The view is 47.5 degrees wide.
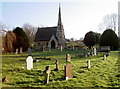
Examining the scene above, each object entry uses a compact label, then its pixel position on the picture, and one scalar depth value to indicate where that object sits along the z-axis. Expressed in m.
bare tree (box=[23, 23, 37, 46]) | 63.55
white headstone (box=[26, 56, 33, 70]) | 8.98
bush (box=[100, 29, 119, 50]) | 26.50
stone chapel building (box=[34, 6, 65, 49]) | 43.19
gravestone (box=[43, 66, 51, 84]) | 6.54
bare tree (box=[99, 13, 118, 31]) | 44.66
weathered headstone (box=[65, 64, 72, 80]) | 7.19
